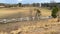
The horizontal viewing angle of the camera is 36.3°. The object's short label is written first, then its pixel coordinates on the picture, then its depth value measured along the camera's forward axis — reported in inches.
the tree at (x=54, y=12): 765.6
